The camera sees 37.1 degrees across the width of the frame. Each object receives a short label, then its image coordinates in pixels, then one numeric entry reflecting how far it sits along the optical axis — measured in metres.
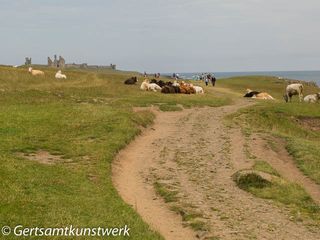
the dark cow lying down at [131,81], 63.85
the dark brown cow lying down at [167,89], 55.72
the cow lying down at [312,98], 54.08
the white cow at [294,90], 56.36
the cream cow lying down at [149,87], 57.30
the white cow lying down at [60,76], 62.72
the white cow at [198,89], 58.78
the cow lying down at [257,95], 58.72
